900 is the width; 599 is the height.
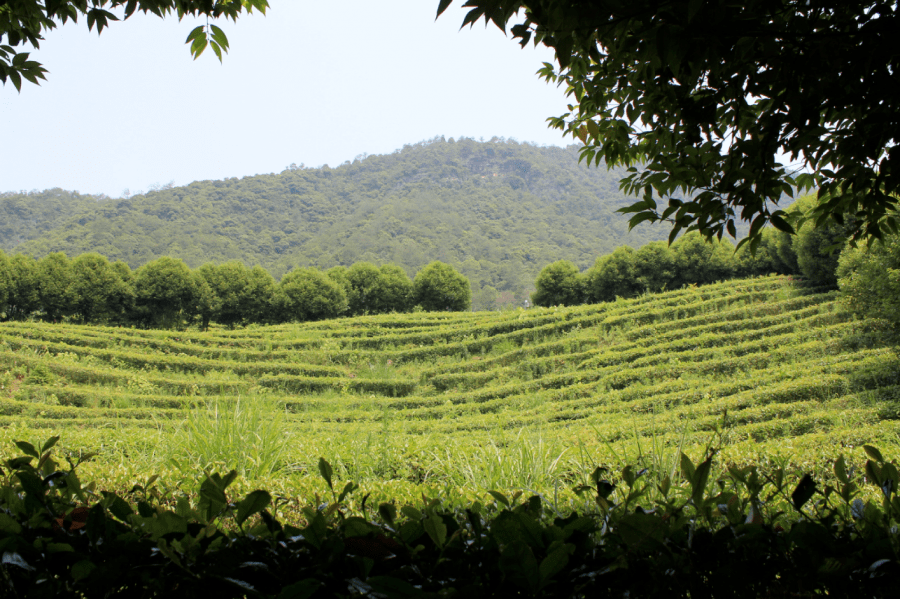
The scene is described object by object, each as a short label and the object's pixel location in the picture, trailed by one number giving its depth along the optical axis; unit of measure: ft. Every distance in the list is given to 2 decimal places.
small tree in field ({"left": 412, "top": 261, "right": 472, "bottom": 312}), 94.99
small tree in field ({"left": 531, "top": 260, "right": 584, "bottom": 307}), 90.33
